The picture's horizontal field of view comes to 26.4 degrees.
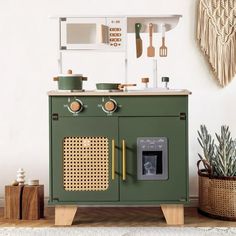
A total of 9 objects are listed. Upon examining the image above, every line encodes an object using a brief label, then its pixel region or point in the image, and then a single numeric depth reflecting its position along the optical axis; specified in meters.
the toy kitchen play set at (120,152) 2.81
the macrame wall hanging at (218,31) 3.34
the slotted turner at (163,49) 3.05
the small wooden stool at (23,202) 2.99
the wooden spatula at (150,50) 3.14
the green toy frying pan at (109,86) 2.82
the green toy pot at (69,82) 2.82
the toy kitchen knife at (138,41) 3.06
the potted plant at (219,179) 2.95
